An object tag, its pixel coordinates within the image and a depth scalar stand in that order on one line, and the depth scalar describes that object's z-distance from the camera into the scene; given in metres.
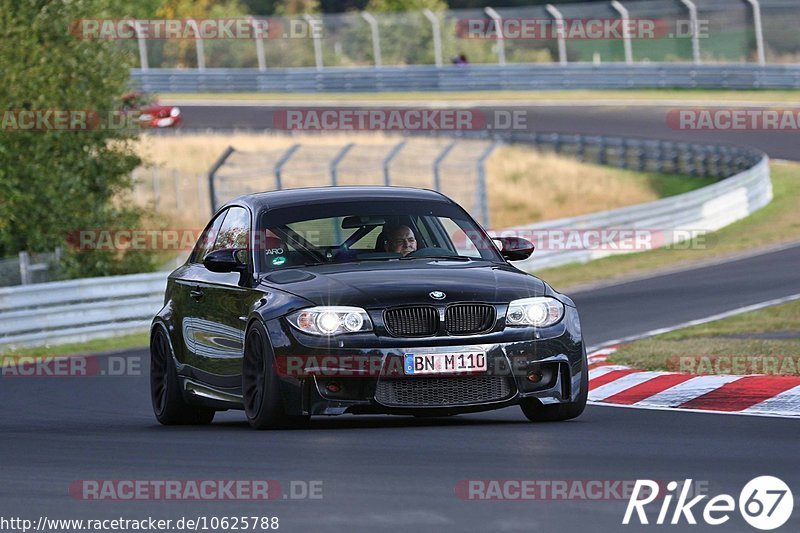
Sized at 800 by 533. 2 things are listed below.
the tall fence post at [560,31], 50.78
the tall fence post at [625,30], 50.38
